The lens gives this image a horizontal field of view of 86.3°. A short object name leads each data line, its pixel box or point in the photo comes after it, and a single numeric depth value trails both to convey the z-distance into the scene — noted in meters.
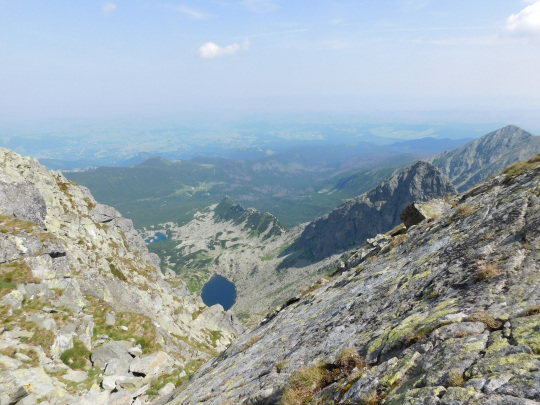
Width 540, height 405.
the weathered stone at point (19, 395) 18.97
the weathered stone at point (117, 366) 26.31
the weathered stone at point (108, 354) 27.11
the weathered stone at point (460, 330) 9.02
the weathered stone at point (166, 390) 25.31
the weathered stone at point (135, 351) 30.36
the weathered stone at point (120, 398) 22.76
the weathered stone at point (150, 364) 27.47
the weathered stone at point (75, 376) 23.76
